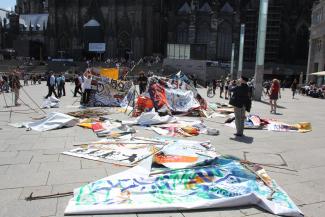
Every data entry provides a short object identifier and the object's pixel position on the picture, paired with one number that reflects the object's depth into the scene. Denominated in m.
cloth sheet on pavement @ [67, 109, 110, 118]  11.89
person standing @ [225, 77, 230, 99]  23.96
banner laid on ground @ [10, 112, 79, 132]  9.85
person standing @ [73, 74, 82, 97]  21.37
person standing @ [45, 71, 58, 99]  19.25
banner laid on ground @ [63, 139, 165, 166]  6.71
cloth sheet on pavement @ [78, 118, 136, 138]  9.04
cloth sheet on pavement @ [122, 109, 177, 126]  10.67
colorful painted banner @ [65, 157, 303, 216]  4.55
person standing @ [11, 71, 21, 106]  15.88
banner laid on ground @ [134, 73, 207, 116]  13.05
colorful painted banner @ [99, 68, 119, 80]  16.81
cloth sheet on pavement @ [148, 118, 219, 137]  9.41
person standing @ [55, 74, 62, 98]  21.11
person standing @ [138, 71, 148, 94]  19.47
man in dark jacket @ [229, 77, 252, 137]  9.40
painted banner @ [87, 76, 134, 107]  15.79
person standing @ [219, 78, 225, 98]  25.00
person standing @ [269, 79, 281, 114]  15.53
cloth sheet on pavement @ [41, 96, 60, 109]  15.13
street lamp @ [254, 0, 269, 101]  22.58
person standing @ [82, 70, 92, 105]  15.70
